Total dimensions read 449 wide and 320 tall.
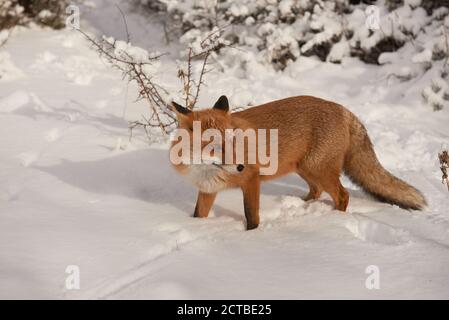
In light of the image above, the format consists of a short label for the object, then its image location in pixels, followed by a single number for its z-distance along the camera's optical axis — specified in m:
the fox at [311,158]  3.72
